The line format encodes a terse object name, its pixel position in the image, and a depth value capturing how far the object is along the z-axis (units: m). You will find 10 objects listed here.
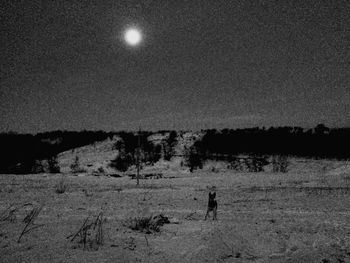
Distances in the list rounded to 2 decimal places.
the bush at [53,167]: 53.08
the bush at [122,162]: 60.91
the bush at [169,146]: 69.16
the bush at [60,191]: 22.02
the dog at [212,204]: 11.88
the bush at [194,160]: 60.12
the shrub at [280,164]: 55.26
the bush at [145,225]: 8.09
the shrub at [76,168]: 53.94
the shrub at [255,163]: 58.22
